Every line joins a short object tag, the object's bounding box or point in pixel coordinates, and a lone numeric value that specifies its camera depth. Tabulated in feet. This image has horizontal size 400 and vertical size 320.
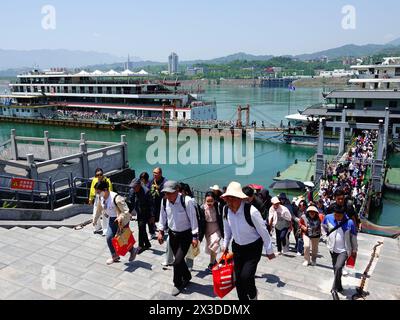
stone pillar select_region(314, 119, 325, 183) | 57.62
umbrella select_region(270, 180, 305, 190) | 63.62
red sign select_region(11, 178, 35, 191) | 28.00
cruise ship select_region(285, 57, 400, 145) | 115.75
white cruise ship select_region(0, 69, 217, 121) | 157.89
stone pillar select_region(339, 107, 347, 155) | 87.86
